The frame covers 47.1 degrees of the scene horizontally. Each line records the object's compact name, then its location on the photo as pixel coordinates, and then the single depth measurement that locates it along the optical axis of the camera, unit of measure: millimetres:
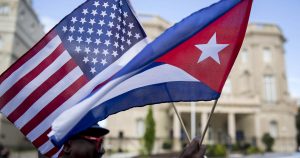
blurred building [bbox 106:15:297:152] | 35844
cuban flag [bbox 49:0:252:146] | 2727
